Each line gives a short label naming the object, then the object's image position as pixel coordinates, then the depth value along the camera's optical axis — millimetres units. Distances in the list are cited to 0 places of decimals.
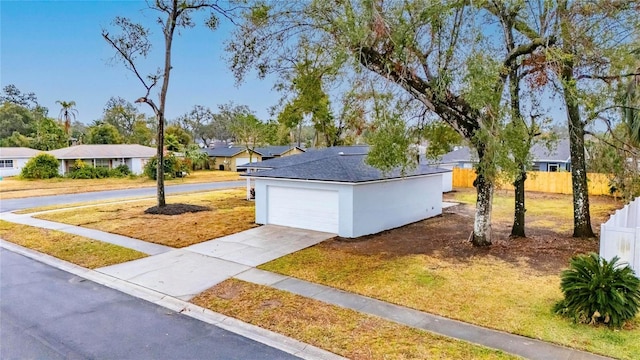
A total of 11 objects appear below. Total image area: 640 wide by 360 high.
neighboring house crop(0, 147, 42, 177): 42312
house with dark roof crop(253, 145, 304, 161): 48562
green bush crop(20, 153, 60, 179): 37656
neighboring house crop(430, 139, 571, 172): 33125
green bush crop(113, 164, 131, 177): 42125
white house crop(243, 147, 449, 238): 13820
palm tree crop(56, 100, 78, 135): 51375
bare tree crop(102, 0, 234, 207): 18969
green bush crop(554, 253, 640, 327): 6492
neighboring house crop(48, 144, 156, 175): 40625
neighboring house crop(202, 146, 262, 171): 51625
